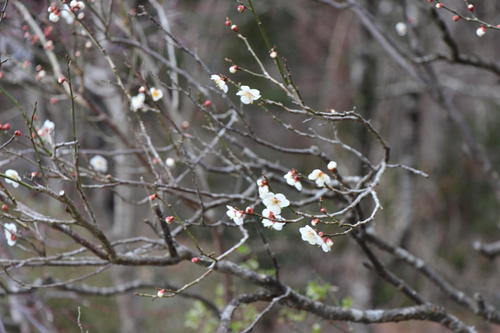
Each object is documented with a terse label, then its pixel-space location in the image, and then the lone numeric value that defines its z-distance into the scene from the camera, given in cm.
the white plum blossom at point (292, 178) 403
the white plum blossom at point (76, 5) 483
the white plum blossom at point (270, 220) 382
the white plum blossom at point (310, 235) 387
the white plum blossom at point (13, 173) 439
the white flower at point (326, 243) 380
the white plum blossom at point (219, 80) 417
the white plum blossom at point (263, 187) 387
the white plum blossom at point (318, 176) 409
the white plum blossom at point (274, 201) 386
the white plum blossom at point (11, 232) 446
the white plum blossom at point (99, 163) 679
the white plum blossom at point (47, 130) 510
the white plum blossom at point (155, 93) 550
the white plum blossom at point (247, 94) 414
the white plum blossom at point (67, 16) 611
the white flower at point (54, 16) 514
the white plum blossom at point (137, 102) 560
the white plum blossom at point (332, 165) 392
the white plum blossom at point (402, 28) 799
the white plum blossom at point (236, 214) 400
